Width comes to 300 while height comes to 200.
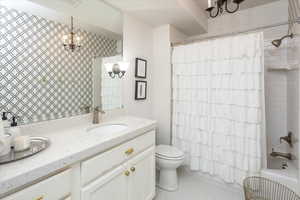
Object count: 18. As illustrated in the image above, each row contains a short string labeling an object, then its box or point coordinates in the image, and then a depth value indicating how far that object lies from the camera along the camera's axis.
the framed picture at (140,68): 2.14
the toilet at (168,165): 1.84
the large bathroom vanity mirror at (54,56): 1.12
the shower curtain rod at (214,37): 1.53
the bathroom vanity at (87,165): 0.71
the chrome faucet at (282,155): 1.86
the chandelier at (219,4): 1.19
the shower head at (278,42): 1.72
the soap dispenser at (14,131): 0.90
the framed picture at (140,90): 2.19
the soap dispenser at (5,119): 0.94
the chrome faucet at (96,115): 1.60
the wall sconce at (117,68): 1.86
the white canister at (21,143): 0.86
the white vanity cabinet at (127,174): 1.00
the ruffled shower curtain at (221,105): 1.69
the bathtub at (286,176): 1.47
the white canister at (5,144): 0.74
